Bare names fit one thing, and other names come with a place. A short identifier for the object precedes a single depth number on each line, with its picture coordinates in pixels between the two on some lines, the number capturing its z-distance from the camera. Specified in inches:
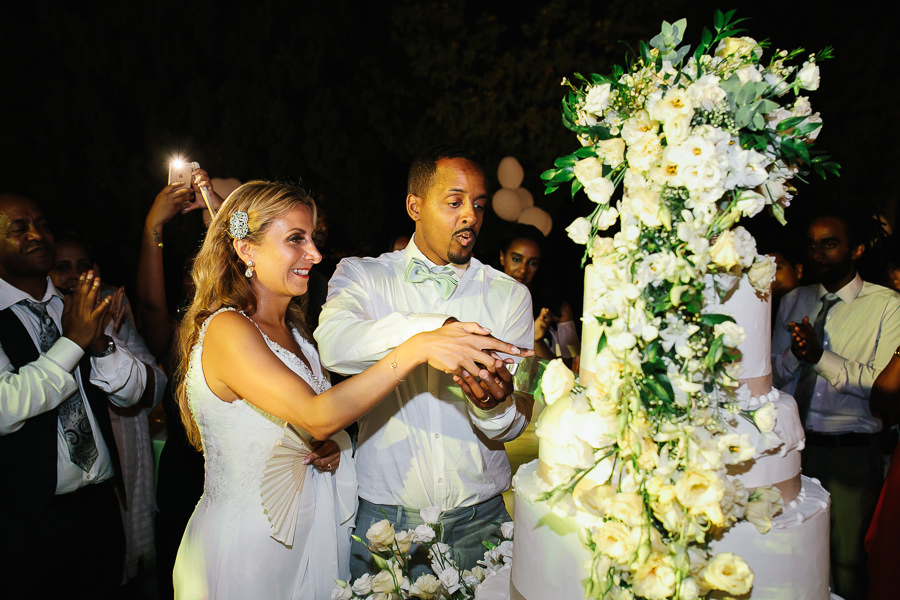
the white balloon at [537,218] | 430.6
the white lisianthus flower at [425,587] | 70.7
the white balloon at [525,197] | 447.2
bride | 90.8
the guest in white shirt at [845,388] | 160.2
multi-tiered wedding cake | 53.9
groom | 106.1
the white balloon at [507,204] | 434.0
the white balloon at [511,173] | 446.0
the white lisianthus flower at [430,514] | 78.7
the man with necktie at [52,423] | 118.1
